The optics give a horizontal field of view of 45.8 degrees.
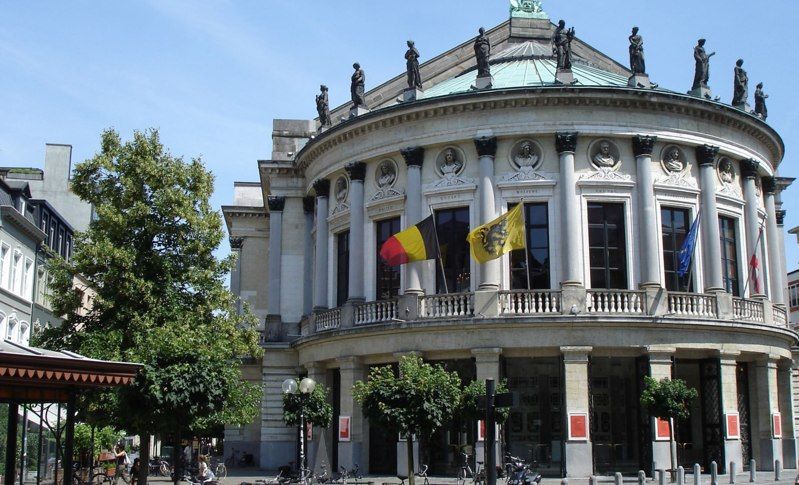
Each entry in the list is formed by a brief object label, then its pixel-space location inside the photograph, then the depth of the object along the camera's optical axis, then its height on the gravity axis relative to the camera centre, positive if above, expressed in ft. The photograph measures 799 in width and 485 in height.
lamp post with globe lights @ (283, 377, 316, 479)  102.31 +4.36
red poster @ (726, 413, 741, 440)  115.75 +0.19
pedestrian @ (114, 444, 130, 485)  111.15 -4.31
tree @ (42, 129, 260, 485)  99.14 +17.19
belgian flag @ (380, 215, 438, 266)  119.03 +22.88
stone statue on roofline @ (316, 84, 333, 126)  148.97 +49.96
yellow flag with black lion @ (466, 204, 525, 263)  115.03 +23.00
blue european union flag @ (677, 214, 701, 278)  117.70 +21.50
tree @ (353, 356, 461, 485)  94.68 +2.80
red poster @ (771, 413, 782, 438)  121.90 +0.53
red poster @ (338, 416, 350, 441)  127.34 +0.03
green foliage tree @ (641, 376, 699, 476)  103.09 +3.10
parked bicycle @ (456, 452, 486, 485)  100.01 -4.98
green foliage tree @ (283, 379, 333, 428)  112.47 +2.37
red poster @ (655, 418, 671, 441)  111.75 -0.17
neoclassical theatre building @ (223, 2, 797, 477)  115.85 +19.69
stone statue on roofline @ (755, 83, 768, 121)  140.26 +47.08
